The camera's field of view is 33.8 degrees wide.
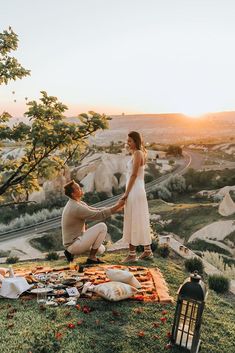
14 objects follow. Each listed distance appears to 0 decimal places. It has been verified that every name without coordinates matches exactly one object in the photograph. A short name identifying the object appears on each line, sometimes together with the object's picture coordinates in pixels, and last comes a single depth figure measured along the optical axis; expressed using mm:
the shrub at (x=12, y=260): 9203
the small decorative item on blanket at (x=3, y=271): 5938
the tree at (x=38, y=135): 6043
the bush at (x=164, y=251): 8569
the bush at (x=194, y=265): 7574
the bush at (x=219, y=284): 6688
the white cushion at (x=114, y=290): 5098
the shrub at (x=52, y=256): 8938
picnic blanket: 5430
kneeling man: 6465
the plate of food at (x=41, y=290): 5268
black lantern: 3906
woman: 6750
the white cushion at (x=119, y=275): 5355
